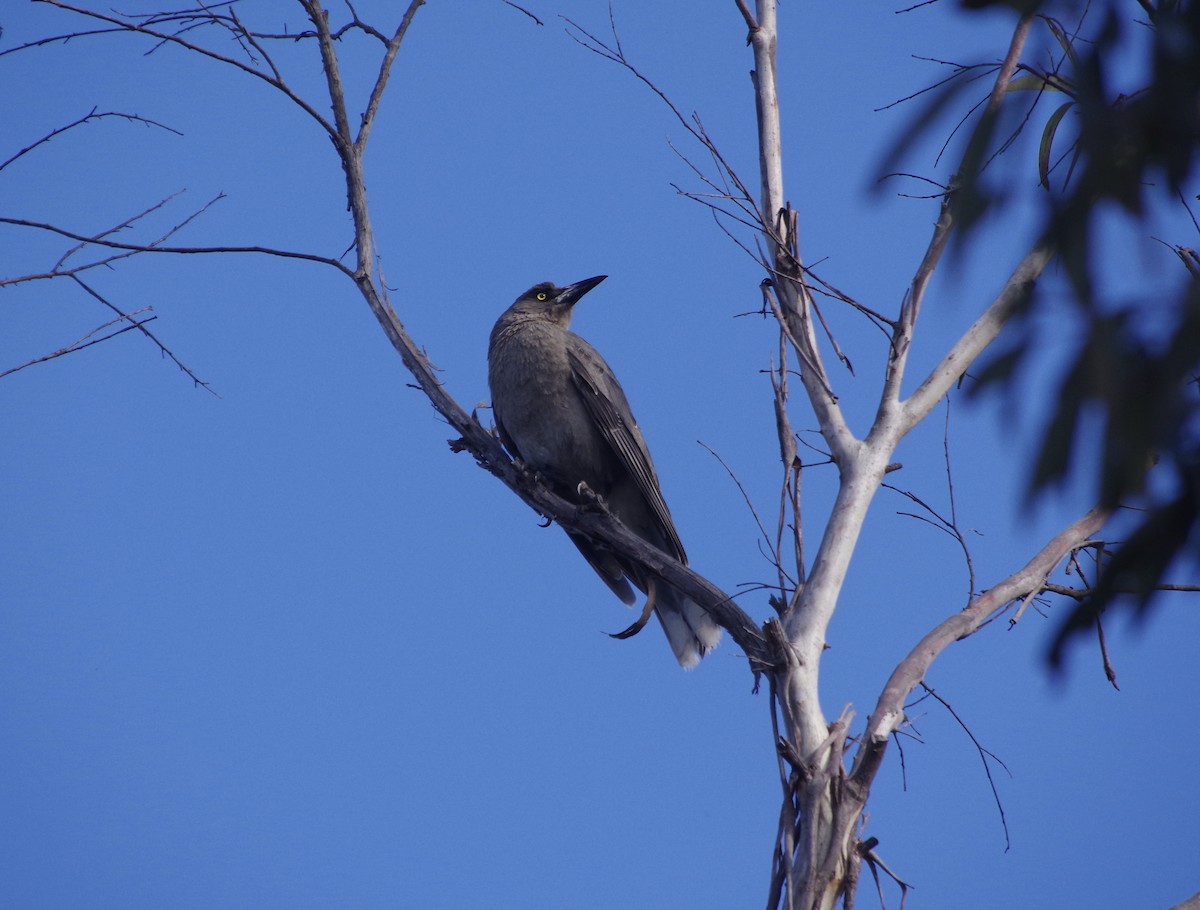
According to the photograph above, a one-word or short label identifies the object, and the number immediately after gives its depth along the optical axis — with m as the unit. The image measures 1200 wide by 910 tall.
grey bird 21.24
